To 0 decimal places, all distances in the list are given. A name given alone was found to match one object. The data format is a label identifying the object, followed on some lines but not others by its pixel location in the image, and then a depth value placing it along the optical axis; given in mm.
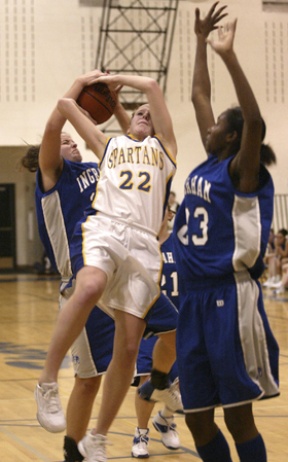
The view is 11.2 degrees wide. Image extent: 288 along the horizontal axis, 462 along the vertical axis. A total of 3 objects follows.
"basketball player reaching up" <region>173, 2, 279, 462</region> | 5913
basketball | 7466
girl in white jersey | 6659
